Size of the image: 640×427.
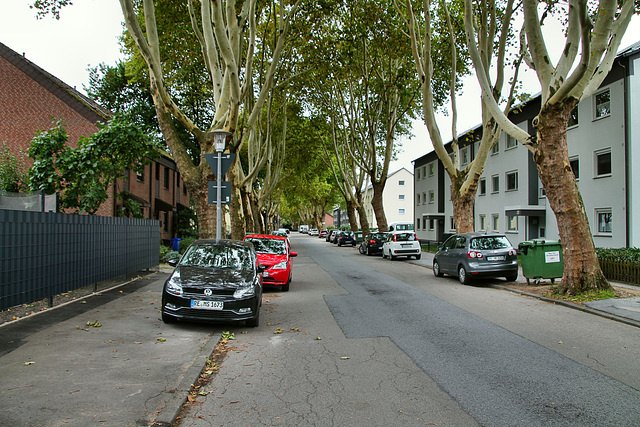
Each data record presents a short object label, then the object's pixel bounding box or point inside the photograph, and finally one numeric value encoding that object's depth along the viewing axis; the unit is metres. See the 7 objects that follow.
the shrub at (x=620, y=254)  13.86
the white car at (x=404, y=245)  25.92
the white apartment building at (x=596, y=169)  19.41
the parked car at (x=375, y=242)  30.58
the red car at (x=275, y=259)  12.77
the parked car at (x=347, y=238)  46.84
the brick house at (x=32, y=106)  22.38
